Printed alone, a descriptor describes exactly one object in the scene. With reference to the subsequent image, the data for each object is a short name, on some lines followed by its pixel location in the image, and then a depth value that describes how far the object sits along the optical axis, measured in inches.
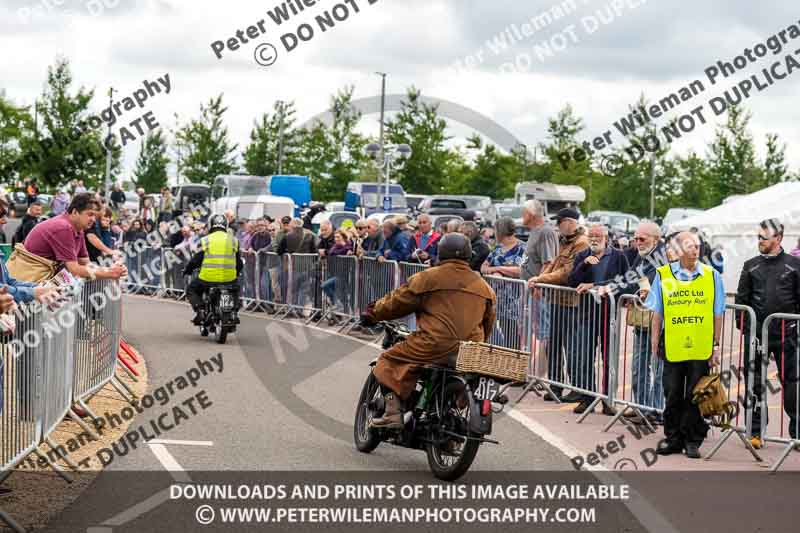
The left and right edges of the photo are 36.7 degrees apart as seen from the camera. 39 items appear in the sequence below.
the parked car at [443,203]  1760.8
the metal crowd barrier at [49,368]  286.2
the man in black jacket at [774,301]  398.8
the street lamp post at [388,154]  1738.4
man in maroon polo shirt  410.0
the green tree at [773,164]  2384.4
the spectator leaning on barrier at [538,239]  559.8
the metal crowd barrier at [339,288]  839.1
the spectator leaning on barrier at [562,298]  499.5
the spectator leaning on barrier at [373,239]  837.8
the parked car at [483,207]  1839.3
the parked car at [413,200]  2115.4
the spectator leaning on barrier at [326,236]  909.8
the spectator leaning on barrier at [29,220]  882.1
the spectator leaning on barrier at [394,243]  792.3
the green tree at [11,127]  2613.2
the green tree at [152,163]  2903.5
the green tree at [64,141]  2265.0
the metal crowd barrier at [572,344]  468.1
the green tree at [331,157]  2672.2
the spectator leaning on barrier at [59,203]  1360.7
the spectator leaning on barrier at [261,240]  1039.0
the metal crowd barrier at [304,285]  901.8
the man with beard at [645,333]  439.2
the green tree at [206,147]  2861.7
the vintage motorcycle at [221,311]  711.1
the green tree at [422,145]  2618.1
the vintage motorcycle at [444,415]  327.3
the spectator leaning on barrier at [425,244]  766.5
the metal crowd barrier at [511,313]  546.3
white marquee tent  1251.2
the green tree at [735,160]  2367.1
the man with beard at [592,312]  472.4
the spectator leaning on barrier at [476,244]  607.8
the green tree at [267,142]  2802.7
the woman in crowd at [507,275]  554.3
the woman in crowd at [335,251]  870.4
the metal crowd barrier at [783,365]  393.7
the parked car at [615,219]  2003.0
